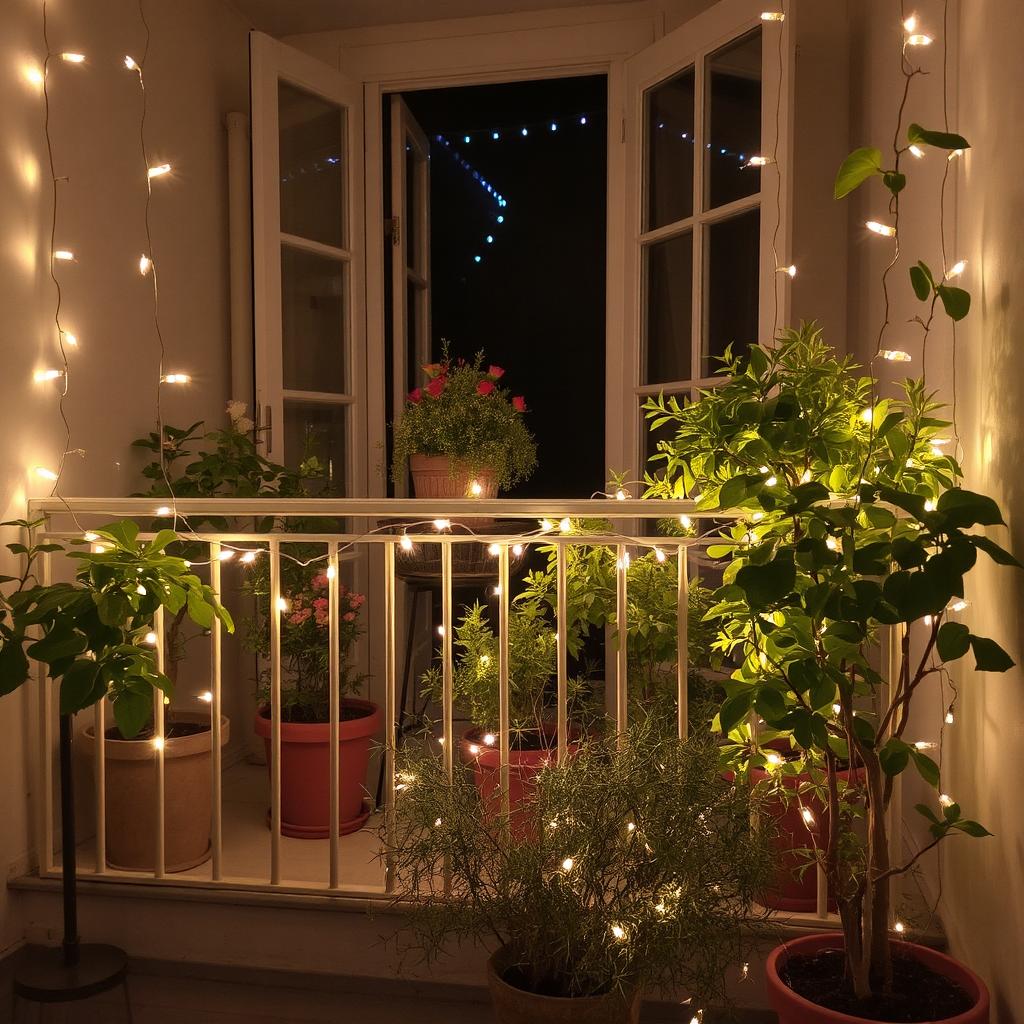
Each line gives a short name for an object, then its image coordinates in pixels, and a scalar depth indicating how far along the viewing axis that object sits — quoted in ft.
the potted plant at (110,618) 6.88
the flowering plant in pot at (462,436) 10.76
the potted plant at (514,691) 8.93
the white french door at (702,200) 10.48
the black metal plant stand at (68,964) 7.68
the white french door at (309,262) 11.82
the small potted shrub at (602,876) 6.04
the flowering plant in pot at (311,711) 10.00
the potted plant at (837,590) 5.29
